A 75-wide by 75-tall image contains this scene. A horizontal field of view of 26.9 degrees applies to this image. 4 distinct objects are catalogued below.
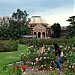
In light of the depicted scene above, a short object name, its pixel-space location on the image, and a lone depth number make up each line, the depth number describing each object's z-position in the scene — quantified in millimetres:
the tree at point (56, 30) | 42695
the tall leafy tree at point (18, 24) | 35387
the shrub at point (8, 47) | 13379
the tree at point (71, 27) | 33851
